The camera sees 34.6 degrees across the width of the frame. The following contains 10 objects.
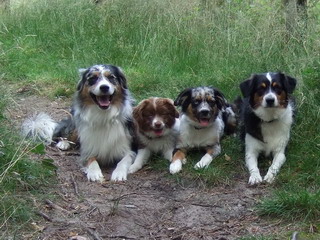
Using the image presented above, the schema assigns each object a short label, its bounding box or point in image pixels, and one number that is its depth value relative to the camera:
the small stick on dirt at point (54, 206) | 4.18
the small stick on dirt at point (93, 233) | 3.80
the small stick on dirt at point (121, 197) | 4.47
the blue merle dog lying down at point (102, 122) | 5.30
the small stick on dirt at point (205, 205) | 4.50
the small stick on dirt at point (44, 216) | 3.97
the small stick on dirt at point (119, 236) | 3.89
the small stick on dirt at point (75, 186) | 4.66
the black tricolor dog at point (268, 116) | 5.09
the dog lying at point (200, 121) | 5.45
